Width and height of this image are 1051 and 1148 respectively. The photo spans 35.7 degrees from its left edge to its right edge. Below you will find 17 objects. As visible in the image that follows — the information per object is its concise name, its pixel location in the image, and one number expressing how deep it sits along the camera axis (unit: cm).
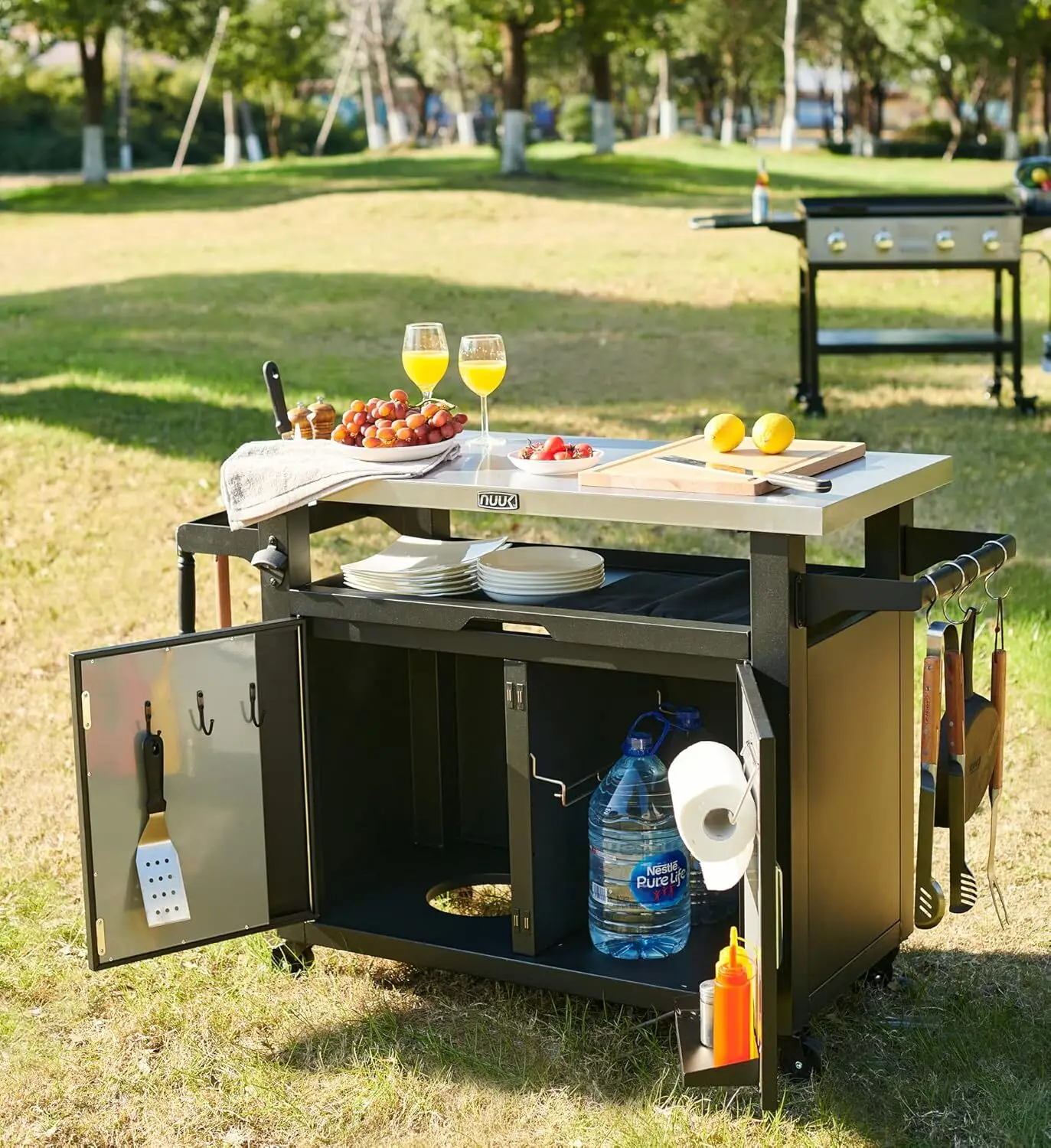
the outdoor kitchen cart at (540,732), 309
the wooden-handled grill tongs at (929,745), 300
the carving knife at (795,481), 305
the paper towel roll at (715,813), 288
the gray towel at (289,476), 345
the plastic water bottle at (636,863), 347
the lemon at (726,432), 335
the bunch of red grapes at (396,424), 353
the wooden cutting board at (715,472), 310
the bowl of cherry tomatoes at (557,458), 339
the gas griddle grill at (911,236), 947
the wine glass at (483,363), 362
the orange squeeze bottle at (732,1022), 305
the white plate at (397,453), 349
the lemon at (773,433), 331
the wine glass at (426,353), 371
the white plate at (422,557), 355
